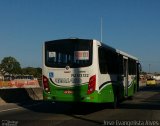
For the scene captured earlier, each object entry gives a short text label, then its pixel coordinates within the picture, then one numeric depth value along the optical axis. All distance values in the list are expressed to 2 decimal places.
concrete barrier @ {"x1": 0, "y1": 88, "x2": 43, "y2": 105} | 14.77
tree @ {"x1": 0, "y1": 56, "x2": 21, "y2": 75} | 94.40
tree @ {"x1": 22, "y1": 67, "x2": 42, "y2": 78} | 92.13
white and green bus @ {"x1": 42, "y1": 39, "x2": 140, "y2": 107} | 9.99
